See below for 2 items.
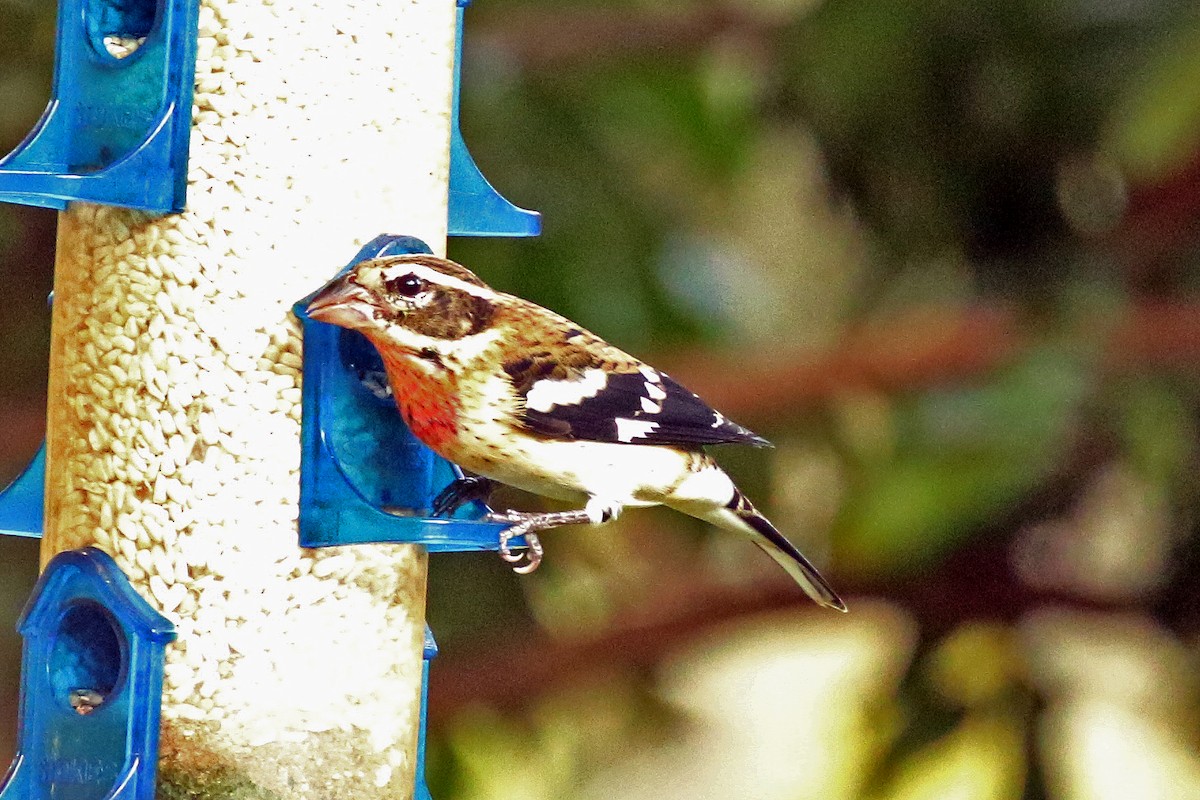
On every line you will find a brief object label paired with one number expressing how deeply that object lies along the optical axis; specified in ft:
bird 17.30
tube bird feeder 16.67
